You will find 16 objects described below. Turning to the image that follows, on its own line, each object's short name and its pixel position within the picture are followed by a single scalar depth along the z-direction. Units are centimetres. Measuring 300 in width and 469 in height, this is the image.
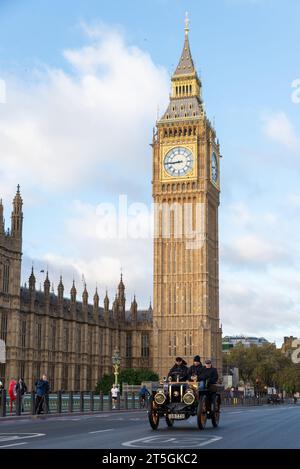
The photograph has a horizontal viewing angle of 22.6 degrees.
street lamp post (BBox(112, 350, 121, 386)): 5461
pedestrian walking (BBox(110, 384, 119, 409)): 4316
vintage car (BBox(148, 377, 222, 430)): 1845
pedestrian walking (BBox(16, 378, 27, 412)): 3054
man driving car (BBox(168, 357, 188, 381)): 1950
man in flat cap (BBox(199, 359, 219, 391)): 1937
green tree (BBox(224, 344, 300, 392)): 11400
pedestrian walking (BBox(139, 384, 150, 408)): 4678
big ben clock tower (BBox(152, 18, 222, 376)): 9131
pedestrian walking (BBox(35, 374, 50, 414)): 2927
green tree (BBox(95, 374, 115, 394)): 7794
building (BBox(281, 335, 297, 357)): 14856
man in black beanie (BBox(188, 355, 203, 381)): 1967
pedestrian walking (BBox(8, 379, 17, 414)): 3296
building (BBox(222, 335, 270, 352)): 19550
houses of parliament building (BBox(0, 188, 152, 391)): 6344
